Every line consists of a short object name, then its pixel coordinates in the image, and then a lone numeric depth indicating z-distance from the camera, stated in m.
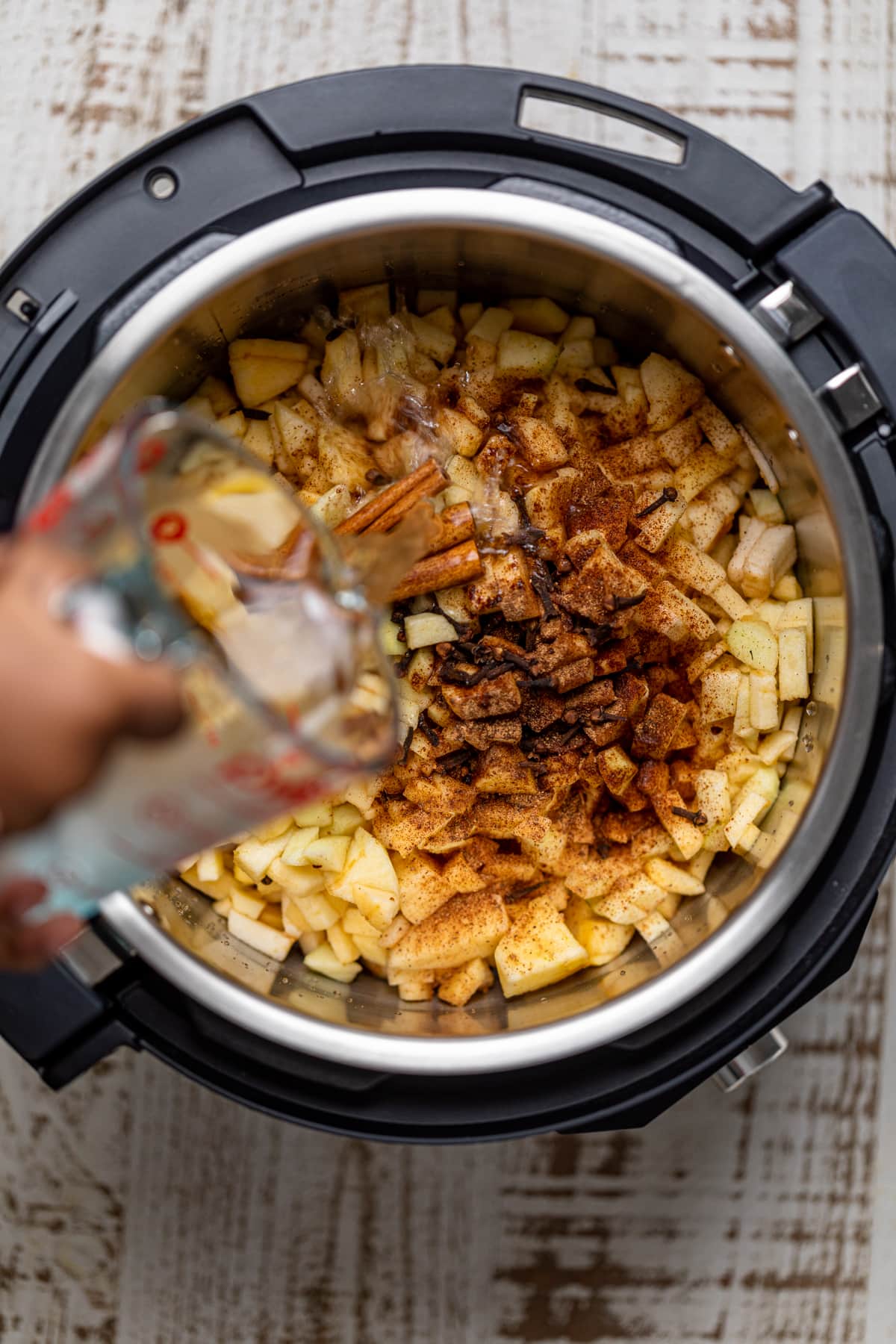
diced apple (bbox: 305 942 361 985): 0.61
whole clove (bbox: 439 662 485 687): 0.60
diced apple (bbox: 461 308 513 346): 0.62
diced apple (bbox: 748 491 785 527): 0.61
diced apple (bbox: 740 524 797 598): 0.61
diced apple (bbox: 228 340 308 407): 0.60
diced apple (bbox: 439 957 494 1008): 0.60
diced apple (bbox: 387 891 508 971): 0.60
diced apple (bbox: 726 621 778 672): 0.61
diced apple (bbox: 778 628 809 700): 0.60
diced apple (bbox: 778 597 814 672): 0.60
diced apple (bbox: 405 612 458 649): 0.61
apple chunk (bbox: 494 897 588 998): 0.59
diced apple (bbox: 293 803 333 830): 0.60
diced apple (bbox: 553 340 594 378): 0.62
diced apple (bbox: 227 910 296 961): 0.60
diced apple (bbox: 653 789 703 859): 0.60
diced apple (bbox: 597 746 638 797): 0.61
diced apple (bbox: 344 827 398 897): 0.60
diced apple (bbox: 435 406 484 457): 0.62
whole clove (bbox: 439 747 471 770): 0.61
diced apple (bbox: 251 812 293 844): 0.60
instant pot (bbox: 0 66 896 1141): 0.56
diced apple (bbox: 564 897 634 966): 0.60
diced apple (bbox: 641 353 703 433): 0.61
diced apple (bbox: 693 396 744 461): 0.61
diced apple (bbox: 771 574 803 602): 0.61
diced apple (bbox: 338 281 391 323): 0.61
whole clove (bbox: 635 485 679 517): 0.61
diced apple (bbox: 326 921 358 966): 0.61
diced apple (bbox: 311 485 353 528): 0.60
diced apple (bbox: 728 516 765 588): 0.61
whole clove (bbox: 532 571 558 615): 0.61
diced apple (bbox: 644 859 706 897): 0.60
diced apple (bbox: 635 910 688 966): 0.59
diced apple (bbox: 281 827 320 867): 0.60
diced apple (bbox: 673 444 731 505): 0.61
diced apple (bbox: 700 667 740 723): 0.61
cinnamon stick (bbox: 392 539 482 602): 0.61
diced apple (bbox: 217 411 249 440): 0.61
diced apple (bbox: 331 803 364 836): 0.61
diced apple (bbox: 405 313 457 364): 0.62
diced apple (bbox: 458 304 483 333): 0.62
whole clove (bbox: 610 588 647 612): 0.60
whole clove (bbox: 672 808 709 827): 0.60
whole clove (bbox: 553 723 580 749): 0.61
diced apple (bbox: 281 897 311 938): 0.61
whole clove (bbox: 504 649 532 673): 0.61
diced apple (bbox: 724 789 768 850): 0.60
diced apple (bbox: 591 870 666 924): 0.60
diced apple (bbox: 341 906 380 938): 0.61
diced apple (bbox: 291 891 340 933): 0.60
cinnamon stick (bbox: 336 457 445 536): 0.60
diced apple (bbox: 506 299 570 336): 0.62
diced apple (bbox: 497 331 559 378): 0.62
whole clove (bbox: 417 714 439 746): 0.61
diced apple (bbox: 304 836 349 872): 0.60
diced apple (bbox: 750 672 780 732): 0.60
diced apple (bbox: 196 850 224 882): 0.60
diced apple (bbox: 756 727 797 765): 0.60
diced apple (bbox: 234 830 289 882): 0.60
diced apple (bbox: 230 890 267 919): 0.60
